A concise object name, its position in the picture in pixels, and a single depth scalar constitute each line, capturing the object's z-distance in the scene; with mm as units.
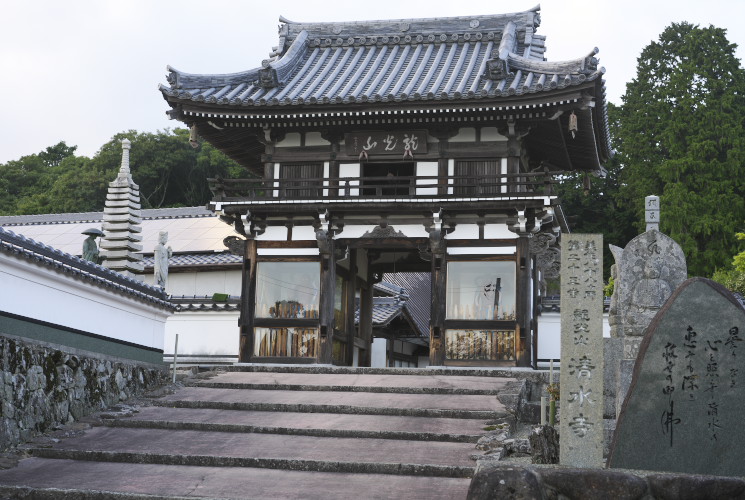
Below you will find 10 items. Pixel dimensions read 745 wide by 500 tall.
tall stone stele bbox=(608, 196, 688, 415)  15219
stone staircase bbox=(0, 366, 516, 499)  10969
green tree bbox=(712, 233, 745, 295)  25877
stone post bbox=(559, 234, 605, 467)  10141
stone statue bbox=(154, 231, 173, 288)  23250
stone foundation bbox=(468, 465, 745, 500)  7922
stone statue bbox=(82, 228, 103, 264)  20139
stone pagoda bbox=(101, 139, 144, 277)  23719
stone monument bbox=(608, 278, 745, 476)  9062
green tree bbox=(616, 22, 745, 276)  35938
